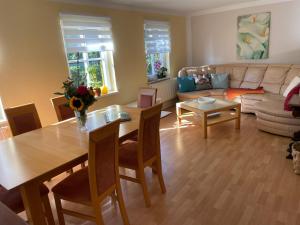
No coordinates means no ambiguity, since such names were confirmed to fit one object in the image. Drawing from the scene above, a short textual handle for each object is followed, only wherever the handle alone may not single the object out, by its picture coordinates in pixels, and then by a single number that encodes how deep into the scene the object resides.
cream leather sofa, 3.46
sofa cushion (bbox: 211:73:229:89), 5.24
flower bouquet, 2.07
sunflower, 2.06
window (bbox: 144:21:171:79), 4.99
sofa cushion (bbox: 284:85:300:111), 3.29
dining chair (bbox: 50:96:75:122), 2.70
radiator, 5.18
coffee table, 3.66
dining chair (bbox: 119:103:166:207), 2.07
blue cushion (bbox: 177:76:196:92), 5.30
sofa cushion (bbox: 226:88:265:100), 4.58
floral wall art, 4.95
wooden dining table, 1.47
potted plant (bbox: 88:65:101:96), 4.04
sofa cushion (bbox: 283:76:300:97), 3.90
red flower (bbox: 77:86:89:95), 2.08
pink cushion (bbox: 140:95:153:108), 2.99
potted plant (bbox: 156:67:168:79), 5.52
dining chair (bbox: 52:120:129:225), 1.62
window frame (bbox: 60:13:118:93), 3.94
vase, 2.16
